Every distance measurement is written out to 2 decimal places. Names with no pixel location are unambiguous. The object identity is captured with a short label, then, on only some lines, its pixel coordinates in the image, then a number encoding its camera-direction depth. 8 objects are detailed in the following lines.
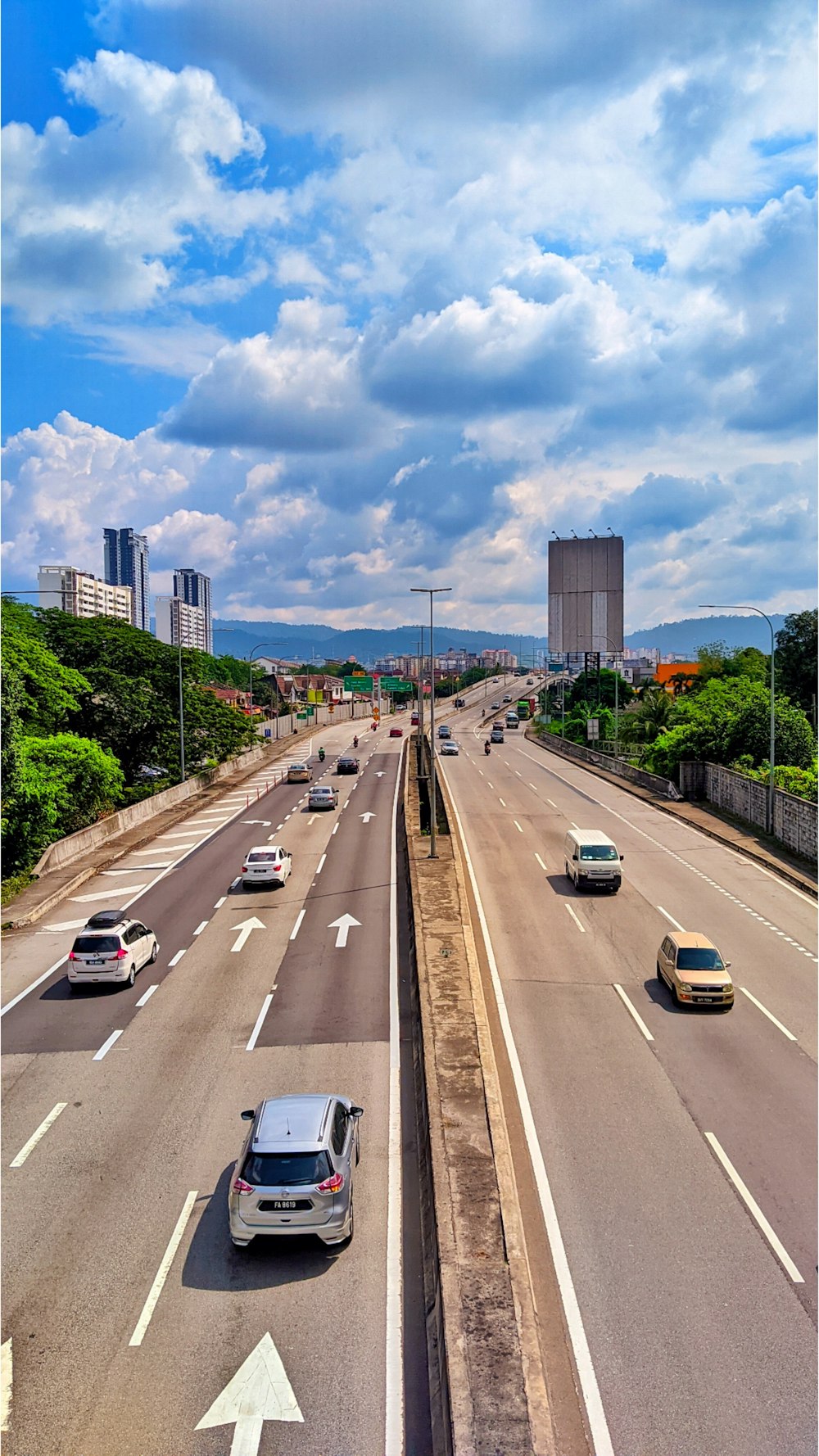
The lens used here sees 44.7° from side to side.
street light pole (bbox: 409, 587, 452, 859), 36.28
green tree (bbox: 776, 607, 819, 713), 85.12
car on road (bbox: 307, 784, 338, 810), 53.28
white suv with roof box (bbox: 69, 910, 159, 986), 24.05
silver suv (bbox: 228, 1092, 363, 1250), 12.82
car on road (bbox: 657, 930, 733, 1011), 22.41
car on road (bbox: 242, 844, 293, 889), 34.34
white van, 33.31
